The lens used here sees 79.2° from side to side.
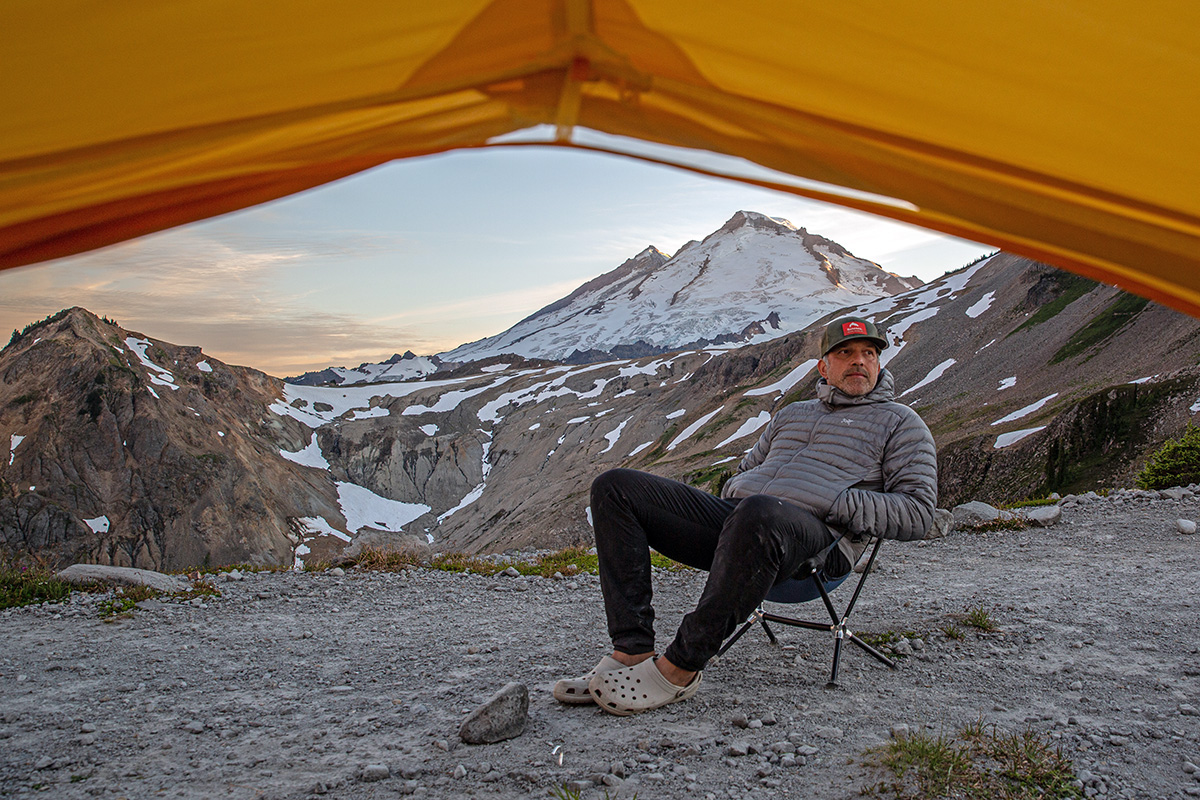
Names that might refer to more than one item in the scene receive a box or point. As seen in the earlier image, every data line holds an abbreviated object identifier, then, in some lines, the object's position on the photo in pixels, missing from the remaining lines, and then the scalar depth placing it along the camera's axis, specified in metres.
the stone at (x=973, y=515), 10.36
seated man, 3.72
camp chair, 4.20
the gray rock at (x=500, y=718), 3.64
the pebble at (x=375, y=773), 3.29
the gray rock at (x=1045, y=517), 10.21
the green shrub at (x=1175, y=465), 11.45
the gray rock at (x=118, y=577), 7.50
